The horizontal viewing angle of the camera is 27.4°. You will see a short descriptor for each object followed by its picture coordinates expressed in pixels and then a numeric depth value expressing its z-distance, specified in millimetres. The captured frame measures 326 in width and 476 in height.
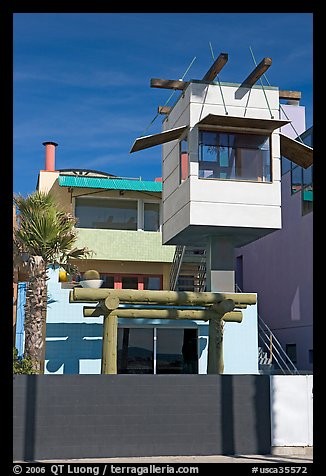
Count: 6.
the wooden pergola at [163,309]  15289
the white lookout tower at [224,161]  17562
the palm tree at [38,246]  17062
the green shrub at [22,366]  15048
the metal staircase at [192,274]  21375
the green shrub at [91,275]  17330
